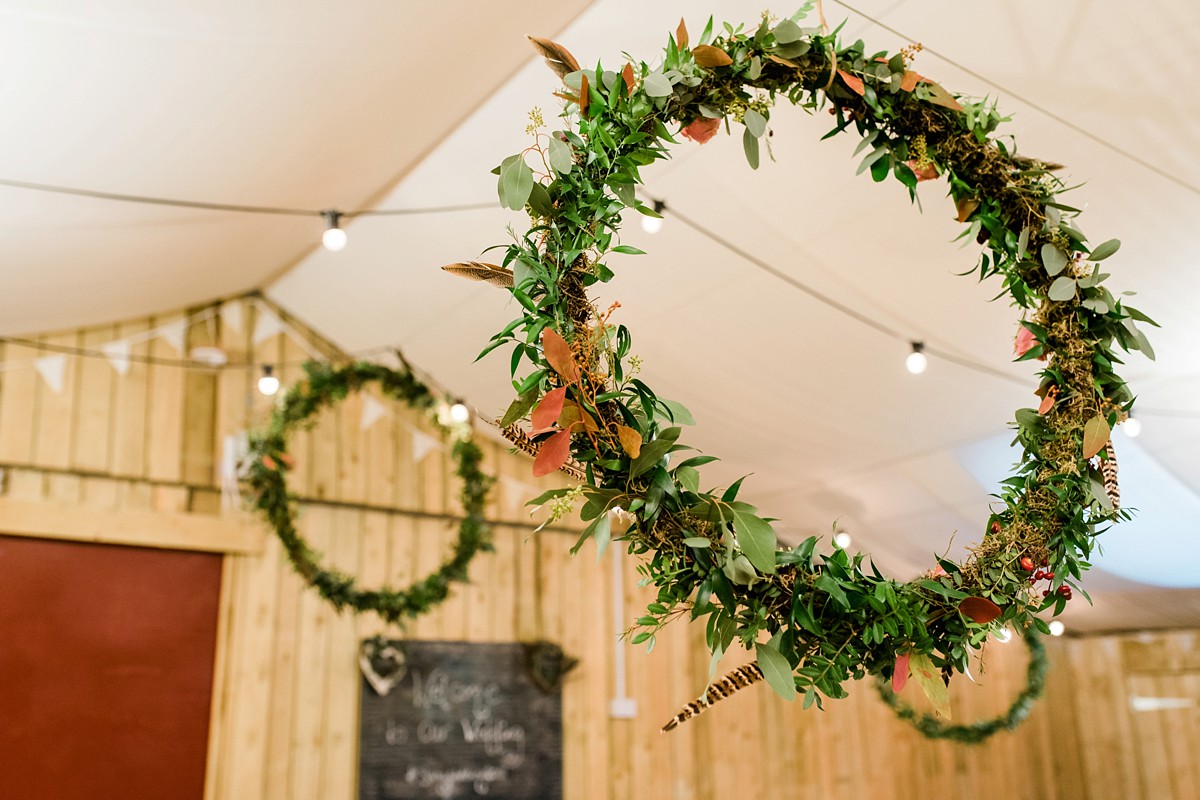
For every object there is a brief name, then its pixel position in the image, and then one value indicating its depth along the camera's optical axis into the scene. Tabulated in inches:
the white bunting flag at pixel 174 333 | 208.4
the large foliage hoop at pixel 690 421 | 39.4
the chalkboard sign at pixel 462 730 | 212.2
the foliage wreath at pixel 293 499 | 178.7
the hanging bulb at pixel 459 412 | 187.1
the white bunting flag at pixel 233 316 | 217.2
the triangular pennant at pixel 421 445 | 233.3
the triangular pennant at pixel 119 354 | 200.4
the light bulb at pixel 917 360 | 166.0
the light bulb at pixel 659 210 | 133.7
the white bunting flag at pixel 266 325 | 220.8
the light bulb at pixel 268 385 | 203.0
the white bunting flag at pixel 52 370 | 191.5
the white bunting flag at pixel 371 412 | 228.8
